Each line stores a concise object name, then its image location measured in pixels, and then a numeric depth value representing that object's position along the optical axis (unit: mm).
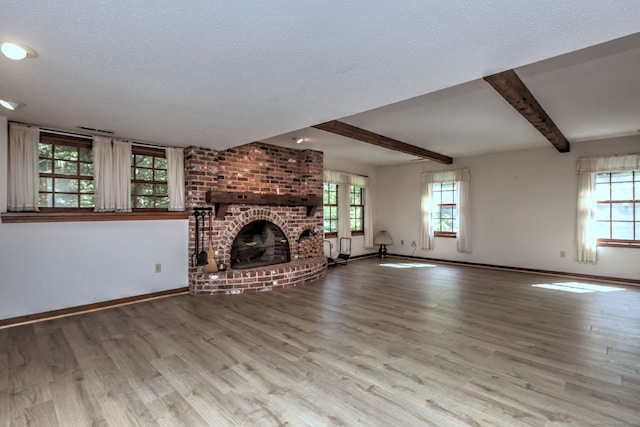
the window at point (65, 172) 3725
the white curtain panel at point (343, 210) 7293
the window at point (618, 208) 5272
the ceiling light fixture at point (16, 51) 1889
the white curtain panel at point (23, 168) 3438
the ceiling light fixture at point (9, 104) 2770
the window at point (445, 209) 7327
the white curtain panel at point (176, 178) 4656
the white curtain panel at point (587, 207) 5469
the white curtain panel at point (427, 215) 7559
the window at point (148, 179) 4438
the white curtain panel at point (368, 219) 7996
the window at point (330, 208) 7148
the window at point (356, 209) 7836
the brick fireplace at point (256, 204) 4738
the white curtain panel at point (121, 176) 4125
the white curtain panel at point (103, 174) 3975
